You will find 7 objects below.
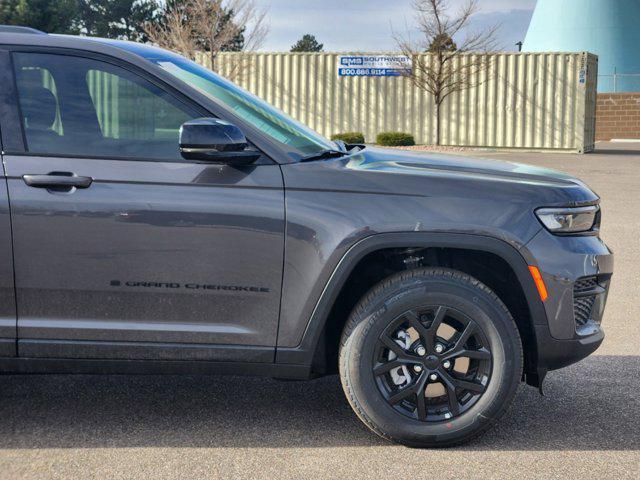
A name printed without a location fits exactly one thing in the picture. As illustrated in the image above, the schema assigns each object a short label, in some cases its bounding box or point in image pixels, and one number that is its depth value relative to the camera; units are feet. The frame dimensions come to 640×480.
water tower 172.24
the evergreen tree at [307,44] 329.93
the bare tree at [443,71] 102.37
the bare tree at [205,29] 111.51
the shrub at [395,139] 96.32
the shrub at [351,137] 89.20
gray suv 12.88
